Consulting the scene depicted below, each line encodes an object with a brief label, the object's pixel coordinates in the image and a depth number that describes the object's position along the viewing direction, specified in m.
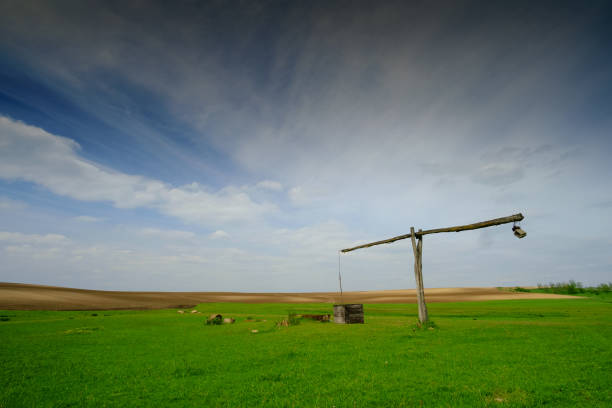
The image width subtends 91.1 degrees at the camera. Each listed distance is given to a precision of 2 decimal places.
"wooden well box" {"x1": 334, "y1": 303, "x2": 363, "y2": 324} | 18.28
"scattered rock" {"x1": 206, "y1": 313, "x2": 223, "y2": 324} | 18.31
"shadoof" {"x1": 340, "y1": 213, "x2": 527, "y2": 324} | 13.60
